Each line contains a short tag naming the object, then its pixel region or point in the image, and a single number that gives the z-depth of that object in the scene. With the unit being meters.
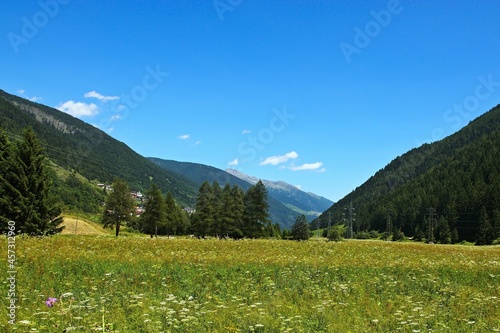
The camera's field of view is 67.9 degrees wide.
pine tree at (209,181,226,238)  73.34
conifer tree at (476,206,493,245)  115.12
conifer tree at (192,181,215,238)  78.44
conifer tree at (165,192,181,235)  94.00
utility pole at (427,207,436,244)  117.27
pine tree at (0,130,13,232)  38.84
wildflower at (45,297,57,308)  6.39
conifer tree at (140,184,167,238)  76.31
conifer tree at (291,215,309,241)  95.83
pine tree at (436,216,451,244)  127.00
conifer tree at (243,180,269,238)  73.31
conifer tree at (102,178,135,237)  73.69
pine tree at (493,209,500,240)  114.50
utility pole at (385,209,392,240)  152.62
